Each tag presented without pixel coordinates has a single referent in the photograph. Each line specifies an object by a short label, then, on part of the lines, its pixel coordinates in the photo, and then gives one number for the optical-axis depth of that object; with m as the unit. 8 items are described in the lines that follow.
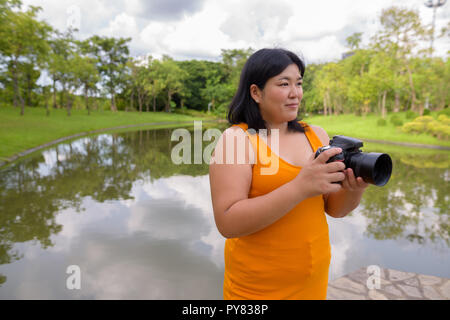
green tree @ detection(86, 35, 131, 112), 43.69
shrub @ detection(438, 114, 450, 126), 15.75
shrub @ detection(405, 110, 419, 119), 19.60
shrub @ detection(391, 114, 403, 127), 19.12
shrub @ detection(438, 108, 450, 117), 18.71
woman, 1.01
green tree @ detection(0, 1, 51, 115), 16.95
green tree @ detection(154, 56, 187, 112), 45.97
